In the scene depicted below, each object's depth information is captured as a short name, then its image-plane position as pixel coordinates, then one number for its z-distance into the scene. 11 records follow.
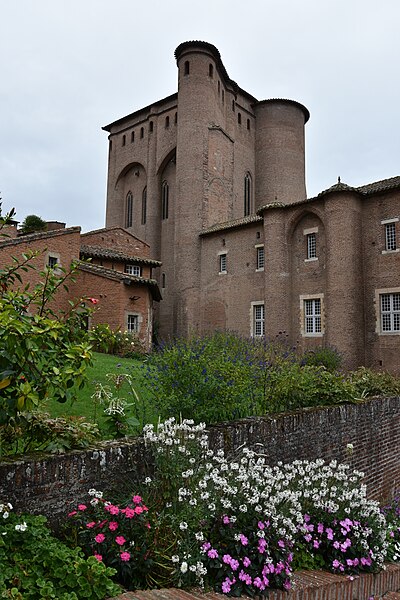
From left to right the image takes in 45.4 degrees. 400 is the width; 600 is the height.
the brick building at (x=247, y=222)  24.42
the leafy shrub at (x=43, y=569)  3.04
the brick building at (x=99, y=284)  22.45
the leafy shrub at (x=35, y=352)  3.35
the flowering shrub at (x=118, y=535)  3.62
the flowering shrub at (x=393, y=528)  6.06
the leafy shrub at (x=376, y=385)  11.43
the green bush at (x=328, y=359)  22.44
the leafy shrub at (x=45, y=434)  4.50
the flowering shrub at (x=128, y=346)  22.59
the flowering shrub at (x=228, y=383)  7.24
